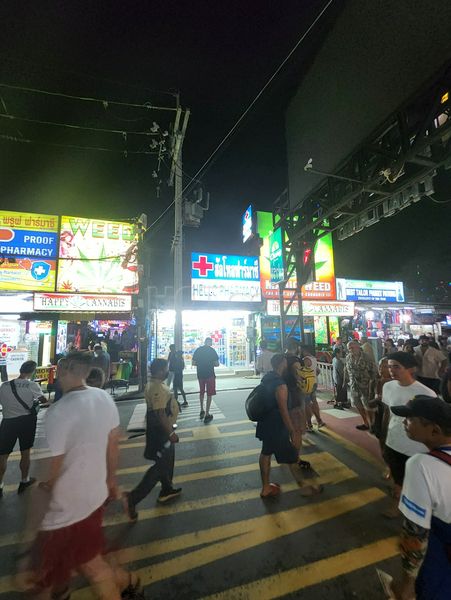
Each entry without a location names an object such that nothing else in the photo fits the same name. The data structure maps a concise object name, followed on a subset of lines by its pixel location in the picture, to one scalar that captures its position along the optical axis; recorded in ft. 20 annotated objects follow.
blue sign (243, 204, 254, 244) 54.90
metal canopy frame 16.11
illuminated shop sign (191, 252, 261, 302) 48.37
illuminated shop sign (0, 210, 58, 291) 39.47
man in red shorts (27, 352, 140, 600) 5.91
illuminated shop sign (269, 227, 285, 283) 33.53
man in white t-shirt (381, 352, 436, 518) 9.76
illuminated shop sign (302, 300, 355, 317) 53.36
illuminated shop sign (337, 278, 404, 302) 60.23
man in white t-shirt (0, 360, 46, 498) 13.64
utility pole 32.78
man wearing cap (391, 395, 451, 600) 4.43
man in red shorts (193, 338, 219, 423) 24.71
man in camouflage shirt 19.52
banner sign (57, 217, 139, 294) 42.04
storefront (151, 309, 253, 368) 50.14
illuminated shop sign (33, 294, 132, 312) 39.22
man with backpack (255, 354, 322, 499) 12.39
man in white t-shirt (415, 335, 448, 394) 21.30
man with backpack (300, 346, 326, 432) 19.08
